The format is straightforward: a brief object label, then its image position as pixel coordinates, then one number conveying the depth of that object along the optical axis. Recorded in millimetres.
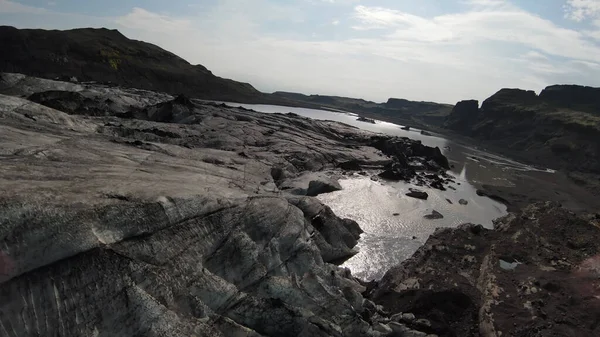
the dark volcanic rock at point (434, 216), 52303
